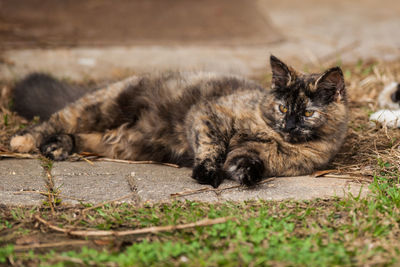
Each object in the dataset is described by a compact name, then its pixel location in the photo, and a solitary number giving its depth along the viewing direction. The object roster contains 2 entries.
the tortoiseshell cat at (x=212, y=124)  6.30
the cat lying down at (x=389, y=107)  7.84
